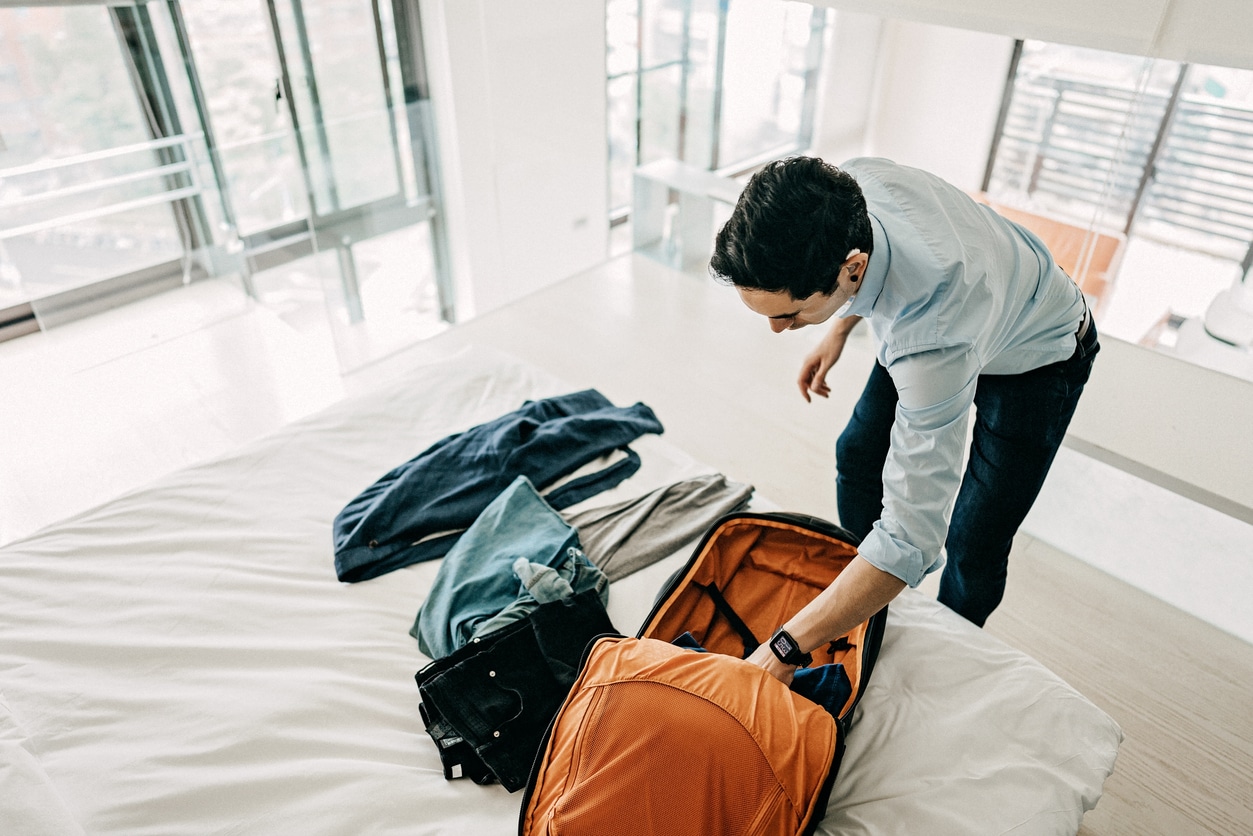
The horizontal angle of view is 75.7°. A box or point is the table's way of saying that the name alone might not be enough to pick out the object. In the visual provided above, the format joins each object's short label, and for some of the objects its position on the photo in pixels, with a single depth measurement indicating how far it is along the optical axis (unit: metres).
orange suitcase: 1.00
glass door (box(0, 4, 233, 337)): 2.75
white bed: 1.10
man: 0.95
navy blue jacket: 1.53
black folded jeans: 1.19
